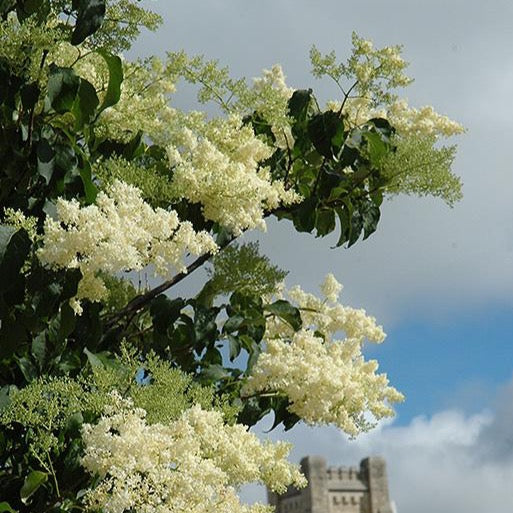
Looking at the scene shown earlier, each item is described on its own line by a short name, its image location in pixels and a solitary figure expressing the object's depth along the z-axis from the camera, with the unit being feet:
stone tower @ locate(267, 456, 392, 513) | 247.66
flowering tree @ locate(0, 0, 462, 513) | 14.41
